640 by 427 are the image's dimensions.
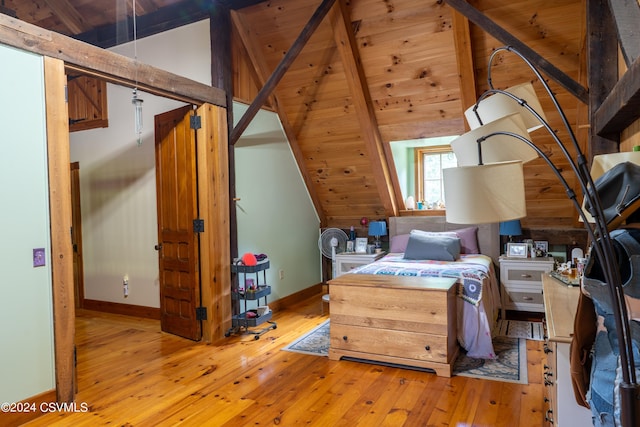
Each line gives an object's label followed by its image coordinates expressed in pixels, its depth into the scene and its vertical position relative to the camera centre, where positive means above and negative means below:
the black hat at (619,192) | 1.14 +0.02
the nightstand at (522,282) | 4.43 -0.85
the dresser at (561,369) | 1.76 -0.75
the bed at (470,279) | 3.40 -0.64
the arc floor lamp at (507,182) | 0.88 +0.06
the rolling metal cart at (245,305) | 4.10 -0.96
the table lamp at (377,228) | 5.48 -0.28
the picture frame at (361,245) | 5.56 -0.51
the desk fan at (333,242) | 5.52 -0.46
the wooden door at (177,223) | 3.96 -0.11
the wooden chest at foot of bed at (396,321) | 3.11 -0.89
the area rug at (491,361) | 3.10 -1.26
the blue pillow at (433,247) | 4.54 -0.46
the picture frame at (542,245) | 4.77 -0.49
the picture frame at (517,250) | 4.67 -0.53
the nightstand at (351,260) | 5.32 -0.67
